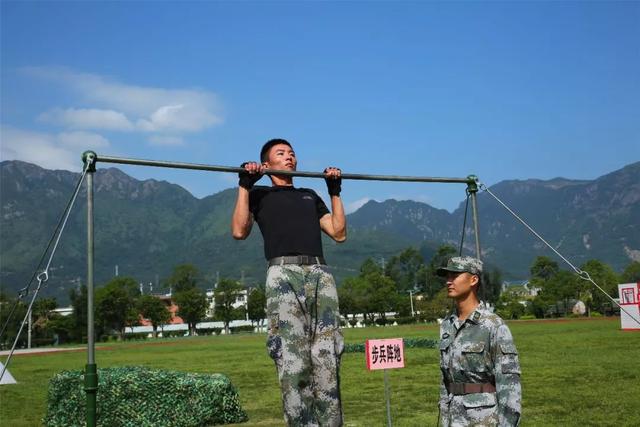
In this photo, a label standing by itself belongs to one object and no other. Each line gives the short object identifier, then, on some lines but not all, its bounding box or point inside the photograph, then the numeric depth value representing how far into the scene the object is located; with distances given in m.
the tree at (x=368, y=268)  106.06
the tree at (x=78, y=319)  85.38
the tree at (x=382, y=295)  92.62
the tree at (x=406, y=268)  128.31
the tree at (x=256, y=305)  100.56
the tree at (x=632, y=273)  92.21
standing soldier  4.33
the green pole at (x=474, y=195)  6.89
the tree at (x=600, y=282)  77.75
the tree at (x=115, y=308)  86.44
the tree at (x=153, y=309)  94.12
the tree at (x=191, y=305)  95.94
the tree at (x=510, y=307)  81.80
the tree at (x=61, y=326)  86.94
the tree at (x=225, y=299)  100.81
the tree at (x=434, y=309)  81.59
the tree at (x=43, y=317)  86.75
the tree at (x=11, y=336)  73.50
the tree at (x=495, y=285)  91.76
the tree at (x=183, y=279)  105.69
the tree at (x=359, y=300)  93.38
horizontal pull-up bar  4.85
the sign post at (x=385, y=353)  8.40
